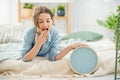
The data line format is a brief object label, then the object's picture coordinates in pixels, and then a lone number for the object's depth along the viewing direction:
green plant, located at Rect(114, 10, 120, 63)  1.57
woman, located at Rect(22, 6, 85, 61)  1.89
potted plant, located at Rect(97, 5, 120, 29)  3.72
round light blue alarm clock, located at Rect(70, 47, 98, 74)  1.82
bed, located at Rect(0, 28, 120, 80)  1.79
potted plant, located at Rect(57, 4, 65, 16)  4.24
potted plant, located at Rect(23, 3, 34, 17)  4.23
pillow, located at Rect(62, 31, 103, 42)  3.52
